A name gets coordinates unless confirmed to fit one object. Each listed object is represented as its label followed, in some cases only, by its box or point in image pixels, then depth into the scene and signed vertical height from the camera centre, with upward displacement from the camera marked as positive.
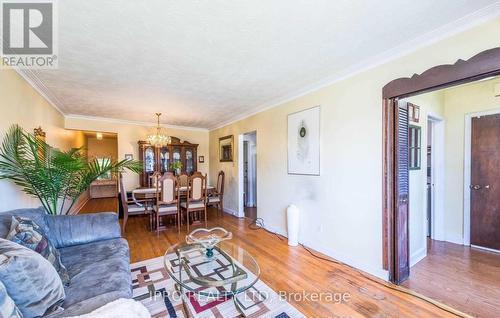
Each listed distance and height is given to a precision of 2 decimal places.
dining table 4.14 -0.71
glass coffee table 1.57 -0.92
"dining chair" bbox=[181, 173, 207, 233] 4.24 -0.71
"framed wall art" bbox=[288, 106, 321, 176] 3.02 +0.24
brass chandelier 4.65 +0.42
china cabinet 5.42 +0.04
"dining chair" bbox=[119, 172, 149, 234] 3.76 -0.89
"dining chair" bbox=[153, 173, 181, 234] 3.92 -0.72
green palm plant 2.08 -0.09
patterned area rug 1.77 -1.26
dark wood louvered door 2.19 -0.39
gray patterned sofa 1.28 -0.81
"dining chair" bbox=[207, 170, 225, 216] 5.04 -0.88
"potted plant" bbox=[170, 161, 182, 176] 5.17 -0.20
